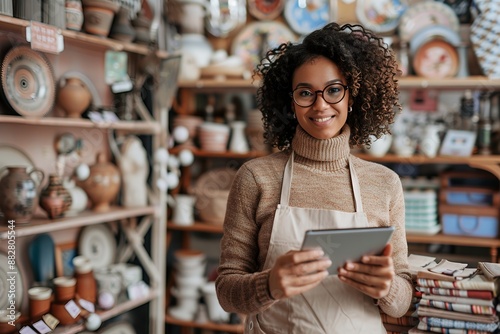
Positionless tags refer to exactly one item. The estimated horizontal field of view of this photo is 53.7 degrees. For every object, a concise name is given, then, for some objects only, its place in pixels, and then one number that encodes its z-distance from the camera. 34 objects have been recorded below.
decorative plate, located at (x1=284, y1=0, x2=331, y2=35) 2.64
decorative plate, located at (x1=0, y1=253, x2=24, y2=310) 1.60
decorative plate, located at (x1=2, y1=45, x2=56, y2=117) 1.64
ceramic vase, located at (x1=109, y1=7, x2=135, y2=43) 2.16
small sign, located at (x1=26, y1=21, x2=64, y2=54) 1.54
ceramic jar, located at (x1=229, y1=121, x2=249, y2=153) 2.64
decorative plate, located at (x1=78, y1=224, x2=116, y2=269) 2.25
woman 1.05
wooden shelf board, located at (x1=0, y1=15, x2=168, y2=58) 1.53
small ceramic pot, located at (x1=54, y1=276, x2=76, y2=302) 1.91
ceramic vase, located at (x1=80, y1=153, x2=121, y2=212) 2.13
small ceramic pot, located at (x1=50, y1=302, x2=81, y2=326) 1.86
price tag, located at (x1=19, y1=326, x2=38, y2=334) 1.65
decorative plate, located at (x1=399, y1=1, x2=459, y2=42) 2.44
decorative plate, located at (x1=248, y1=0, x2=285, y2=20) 2.73
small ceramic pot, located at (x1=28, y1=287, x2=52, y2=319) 1.79
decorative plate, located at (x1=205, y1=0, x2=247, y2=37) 2.74
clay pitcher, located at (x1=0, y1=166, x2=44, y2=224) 1.65
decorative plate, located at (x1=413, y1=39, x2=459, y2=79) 2.37
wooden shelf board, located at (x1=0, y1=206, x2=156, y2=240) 1.69
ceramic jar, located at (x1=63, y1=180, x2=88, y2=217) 2.01
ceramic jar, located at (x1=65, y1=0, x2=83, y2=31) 1.85
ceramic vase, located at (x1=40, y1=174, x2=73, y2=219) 1.86
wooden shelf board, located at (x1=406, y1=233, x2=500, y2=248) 2.24
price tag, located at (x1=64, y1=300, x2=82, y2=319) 1.88
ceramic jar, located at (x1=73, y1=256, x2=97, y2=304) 2.02
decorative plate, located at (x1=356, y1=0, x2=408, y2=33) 2.54
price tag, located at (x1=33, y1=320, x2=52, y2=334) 1.74
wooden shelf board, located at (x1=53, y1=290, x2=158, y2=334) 1.86
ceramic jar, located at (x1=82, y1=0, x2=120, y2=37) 2.01
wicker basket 2.62
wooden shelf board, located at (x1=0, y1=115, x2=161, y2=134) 1.70
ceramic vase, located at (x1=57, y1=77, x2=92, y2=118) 1.96
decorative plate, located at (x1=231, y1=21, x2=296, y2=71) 2.67
